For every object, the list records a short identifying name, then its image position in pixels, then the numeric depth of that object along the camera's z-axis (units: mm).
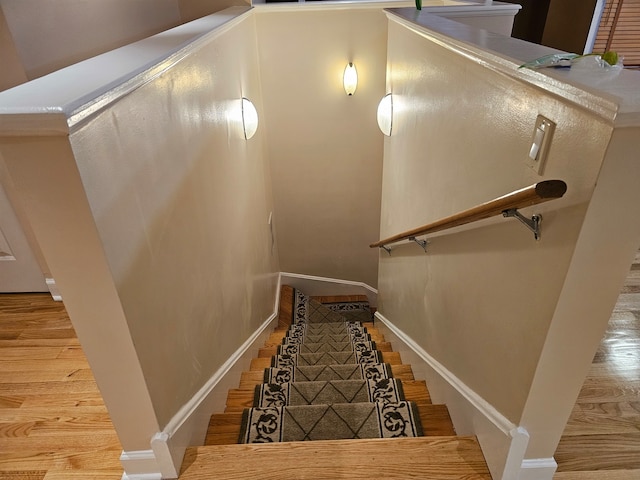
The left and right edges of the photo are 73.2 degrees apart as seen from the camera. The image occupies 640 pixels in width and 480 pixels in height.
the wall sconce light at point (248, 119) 2752
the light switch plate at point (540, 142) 1063
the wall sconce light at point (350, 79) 3658
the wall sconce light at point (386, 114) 2871
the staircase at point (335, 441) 1584
